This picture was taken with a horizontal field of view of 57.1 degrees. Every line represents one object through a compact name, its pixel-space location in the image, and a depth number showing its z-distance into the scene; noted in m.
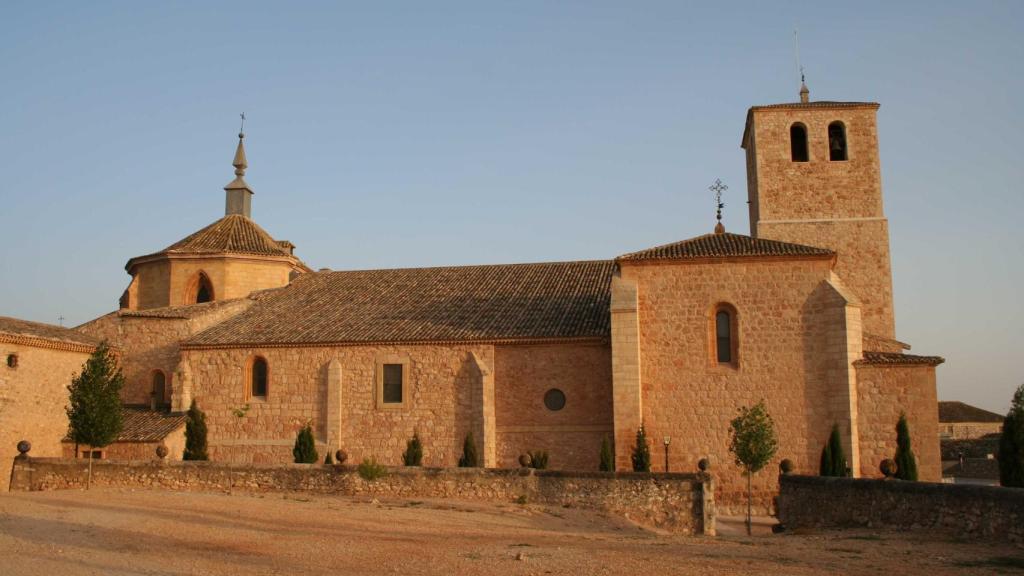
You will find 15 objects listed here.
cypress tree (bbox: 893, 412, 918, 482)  23.34
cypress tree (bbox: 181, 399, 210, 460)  27.69
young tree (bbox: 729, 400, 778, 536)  21.88
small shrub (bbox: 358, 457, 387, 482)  21.66
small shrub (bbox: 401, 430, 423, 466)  26.86
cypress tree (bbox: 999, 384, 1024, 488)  17.67
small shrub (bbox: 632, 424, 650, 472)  24.02
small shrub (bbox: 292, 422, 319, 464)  27.09
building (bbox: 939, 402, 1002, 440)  54.25
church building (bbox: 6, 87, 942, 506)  24.55
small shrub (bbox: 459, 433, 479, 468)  26.30
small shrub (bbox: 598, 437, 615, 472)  24.48
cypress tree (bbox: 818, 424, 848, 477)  23.22
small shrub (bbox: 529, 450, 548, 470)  26.09
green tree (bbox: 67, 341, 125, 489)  24.58
